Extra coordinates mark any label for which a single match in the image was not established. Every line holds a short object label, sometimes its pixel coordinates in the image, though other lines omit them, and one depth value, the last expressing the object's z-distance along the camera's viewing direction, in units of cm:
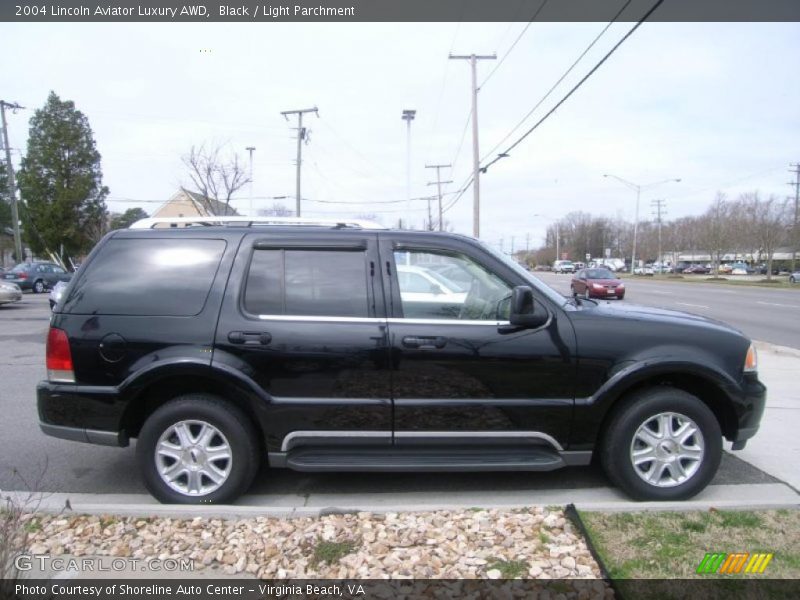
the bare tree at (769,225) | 4616
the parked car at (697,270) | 7359
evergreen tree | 3866
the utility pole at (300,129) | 3123
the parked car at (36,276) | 2480
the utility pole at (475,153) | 2234
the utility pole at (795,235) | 4450
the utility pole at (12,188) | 3102
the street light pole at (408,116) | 2936
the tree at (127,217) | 4931
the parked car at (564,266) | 7206
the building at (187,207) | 2662
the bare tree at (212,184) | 2562
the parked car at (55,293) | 1327
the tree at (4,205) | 4831
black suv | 329
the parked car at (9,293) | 1683
